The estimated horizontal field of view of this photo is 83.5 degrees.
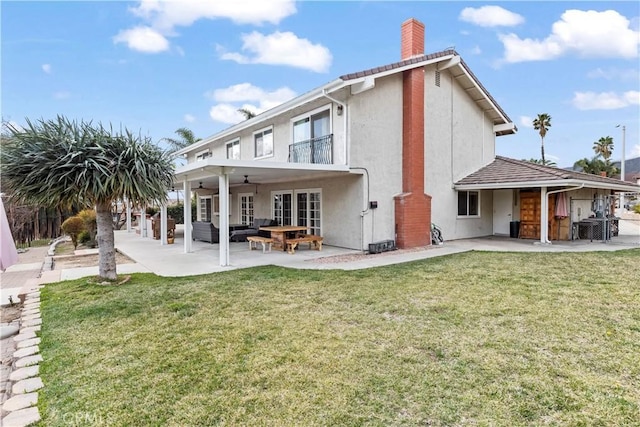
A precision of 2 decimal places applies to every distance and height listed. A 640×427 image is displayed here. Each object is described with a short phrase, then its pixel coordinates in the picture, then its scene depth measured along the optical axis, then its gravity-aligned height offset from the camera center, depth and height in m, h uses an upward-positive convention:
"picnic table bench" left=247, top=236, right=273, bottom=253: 12.96 -1.27
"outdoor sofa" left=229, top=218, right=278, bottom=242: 15.79 -1.10
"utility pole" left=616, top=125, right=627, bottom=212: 26.51 +5.18
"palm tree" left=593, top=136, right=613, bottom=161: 52.41 +8.38
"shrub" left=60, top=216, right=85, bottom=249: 16.69 -0.85
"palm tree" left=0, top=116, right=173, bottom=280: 7.07 +0.87
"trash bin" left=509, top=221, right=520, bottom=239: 16.28 -1.11
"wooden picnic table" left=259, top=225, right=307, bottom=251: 12.70 -1.01
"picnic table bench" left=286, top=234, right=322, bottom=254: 12.40 -1.22
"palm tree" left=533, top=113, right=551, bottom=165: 43.31 +9.75
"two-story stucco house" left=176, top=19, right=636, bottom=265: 12.15 +1.93
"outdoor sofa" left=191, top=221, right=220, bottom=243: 15.29 -1.08
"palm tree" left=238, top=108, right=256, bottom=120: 30.88 +8.21
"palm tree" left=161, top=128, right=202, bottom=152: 29.64 +5.94
